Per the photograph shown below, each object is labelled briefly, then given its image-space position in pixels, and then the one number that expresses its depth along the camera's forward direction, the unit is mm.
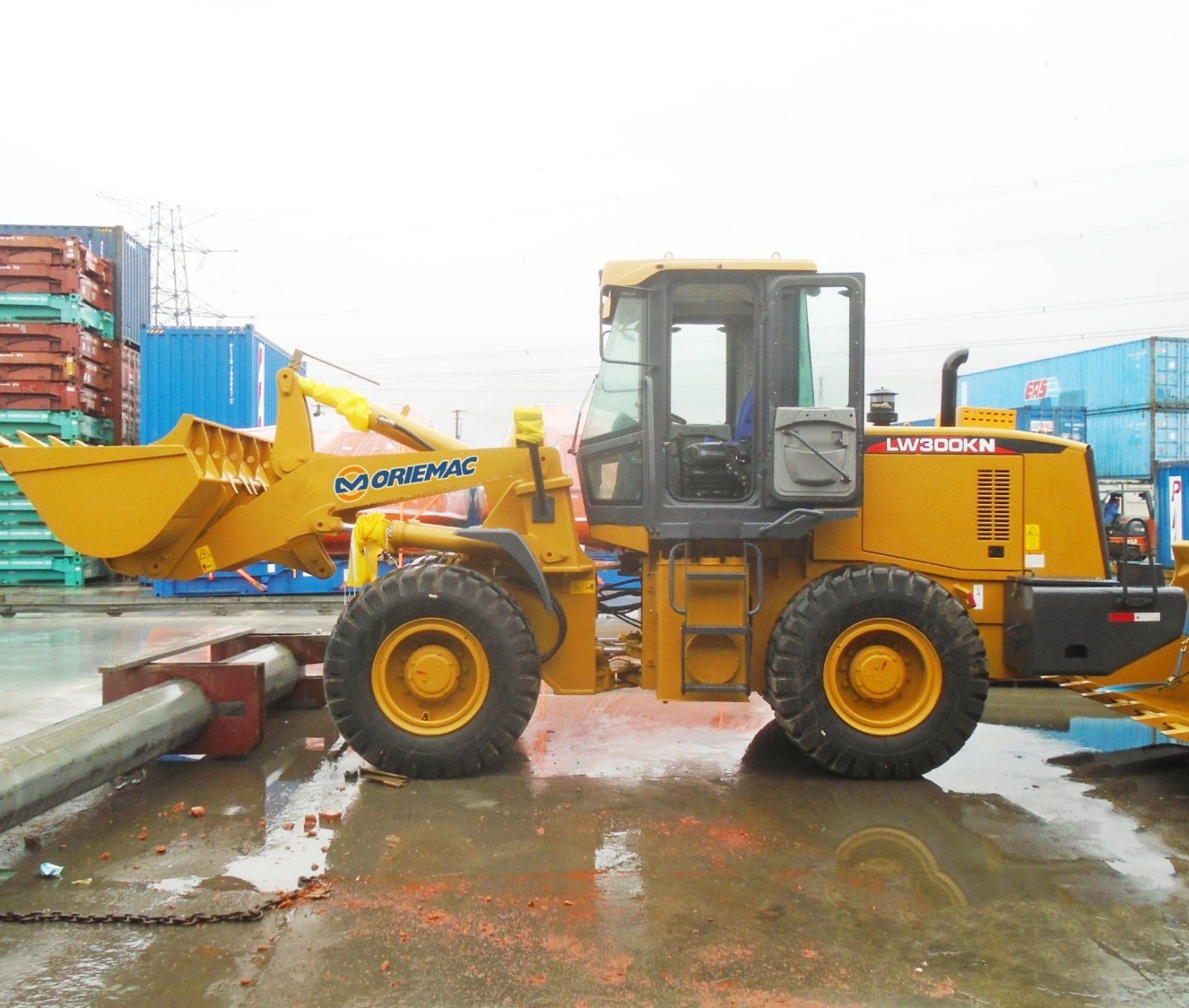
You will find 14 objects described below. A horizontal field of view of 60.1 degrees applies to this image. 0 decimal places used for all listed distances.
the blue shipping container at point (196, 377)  17297
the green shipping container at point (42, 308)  15945
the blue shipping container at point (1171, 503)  21781
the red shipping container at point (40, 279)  15914
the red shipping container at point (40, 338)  16000
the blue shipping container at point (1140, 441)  23797
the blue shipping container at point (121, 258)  17891
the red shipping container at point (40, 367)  15969
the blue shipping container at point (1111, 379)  23906
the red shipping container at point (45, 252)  15914
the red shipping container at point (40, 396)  15984
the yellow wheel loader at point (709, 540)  5688
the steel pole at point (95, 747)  4387
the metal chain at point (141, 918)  3822
